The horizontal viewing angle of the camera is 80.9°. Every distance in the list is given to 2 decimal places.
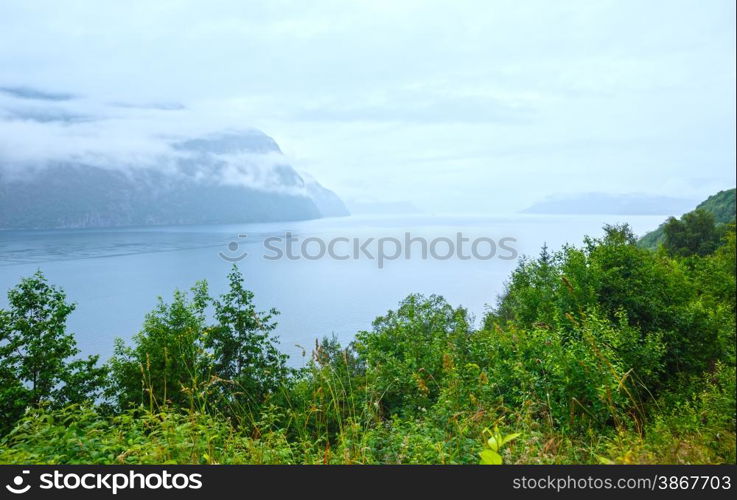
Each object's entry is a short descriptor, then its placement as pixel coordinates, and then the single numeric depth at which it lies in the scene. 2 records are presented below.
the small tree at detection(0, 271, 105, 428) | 14.10
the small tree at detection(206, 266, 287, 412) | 17.23
